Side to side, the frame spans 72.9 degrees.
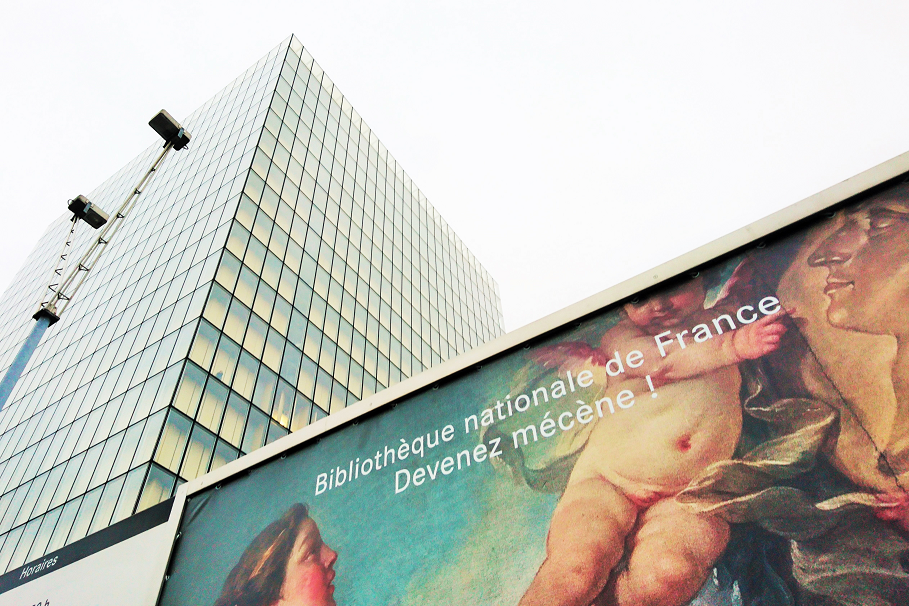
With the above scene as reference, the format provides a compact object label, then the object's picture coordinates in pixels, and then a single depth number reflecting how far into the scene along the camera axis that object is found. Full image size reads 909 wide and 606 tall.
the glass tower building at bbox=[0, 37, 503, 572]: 23.14
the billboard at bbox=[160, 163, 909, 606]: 6.62
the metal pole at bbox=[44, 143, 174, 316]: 12.32
